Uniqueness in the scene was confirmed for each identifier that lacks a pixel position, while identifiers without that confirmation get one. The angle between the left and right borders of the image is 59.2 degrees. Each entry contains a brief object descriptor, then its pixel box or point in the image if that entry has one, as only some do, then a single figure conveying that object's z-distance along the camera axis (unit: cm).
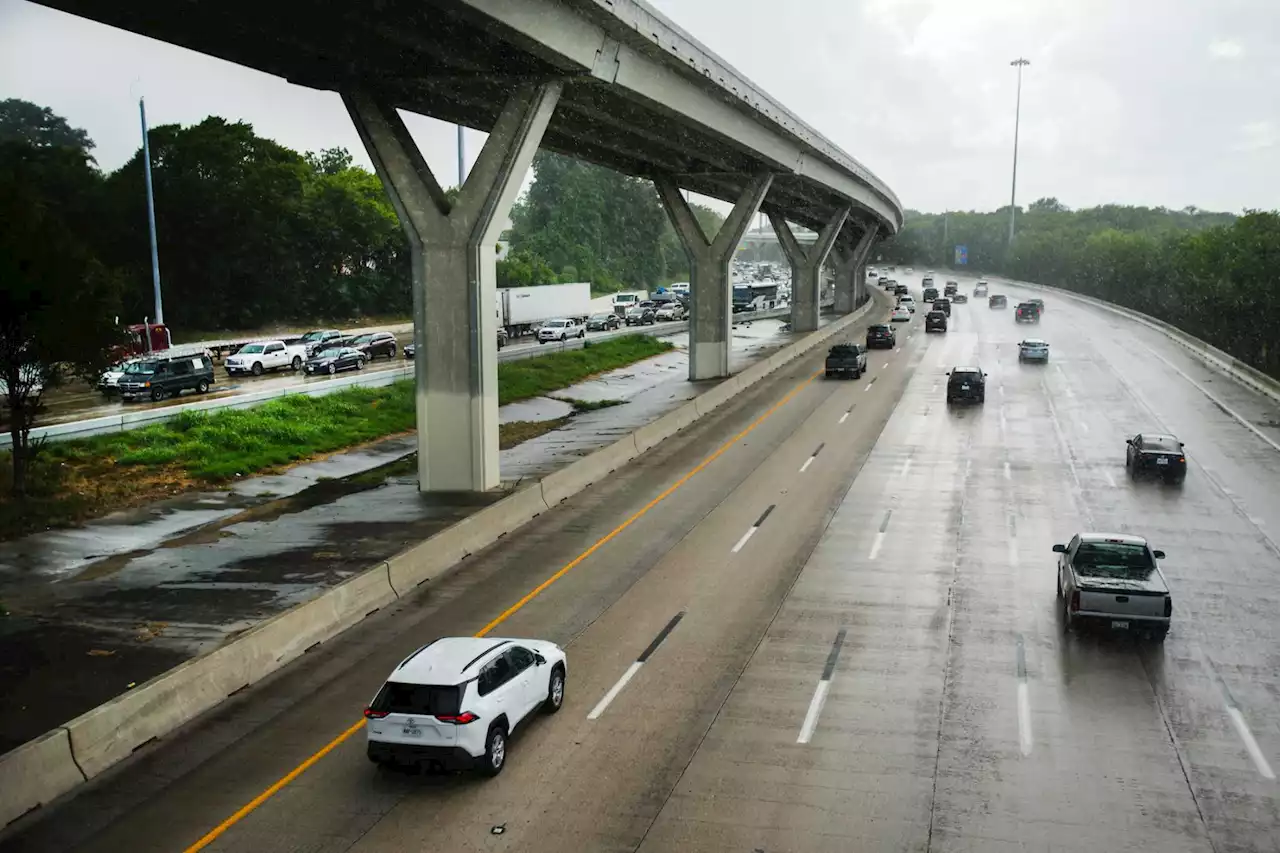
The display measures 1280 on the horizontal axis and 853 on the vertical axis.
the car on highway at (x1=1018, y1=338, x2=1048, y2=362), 6212
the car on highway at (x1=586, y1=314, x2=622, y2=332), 8538
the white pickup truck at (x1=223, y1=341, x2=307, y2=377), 5544
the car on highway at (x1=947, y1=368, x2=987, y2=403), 4666
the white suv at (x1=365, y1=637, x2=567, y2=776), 1323
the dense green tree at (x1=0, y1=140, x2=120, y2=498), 2612
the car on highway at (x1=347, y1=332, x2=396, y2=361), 6178
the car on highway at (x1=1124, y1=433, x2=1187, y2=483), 3206
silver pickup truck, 1828
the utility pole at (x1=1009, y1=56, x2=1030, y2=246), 15700
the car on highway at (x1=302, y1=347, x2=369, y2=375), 5603
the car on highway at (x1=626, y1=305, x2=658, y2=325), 9319
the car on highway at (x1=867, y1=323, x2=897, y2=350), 6881
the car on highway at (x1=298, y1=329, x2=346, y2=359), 5947
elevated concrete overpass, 2369
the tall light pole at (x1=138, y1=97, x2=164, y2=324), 6091
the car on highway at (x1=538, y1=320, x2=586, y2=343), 7269
